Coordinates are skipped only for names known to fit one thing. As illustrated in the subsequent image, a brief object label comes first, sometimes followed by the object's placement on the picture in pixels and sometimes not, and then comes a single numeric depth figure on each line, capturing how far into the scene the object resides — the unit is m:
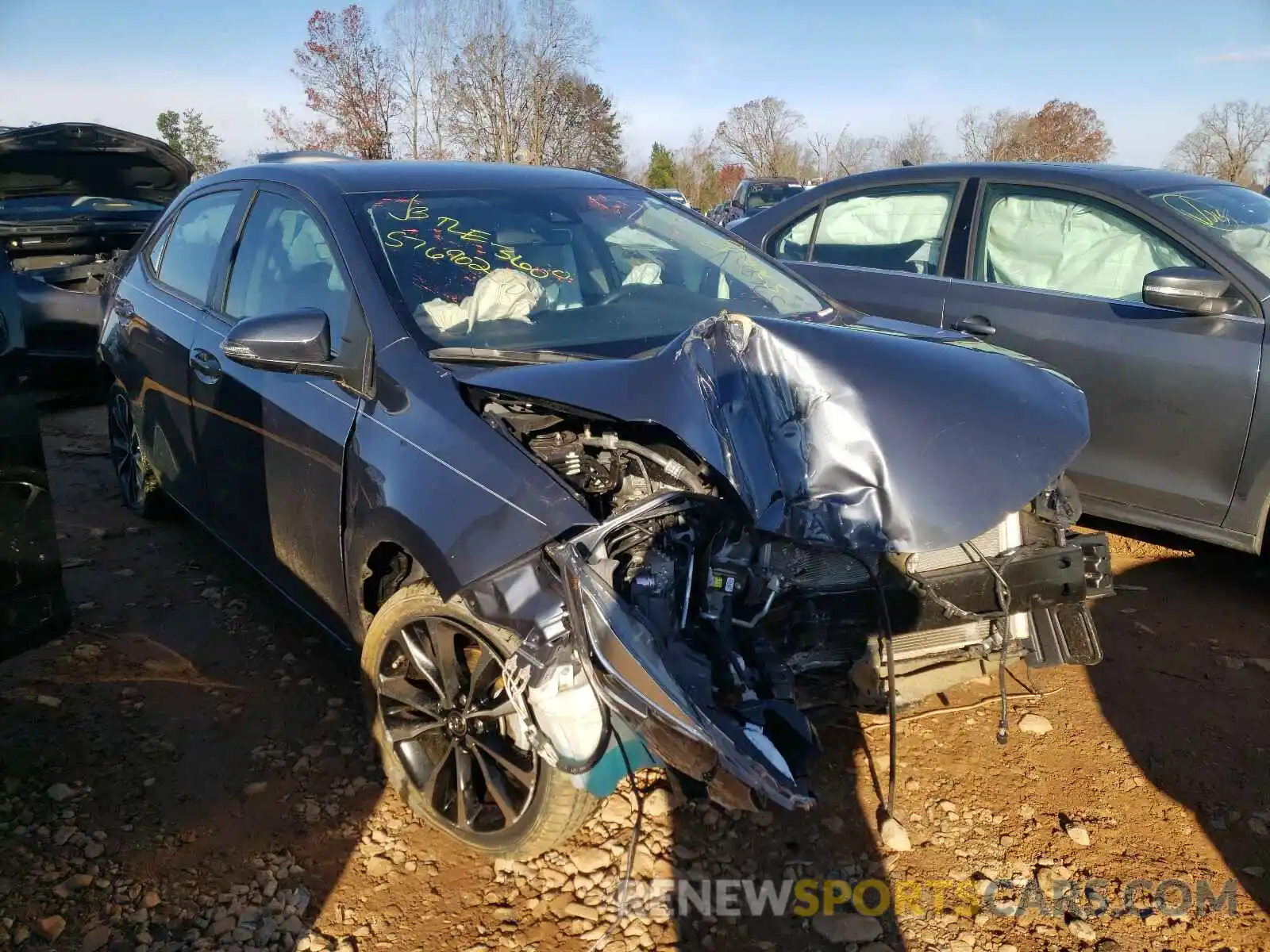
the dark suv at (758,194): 22.06
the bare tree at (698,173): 48.25
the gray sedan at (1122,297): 3.67
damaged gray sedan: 2.13
